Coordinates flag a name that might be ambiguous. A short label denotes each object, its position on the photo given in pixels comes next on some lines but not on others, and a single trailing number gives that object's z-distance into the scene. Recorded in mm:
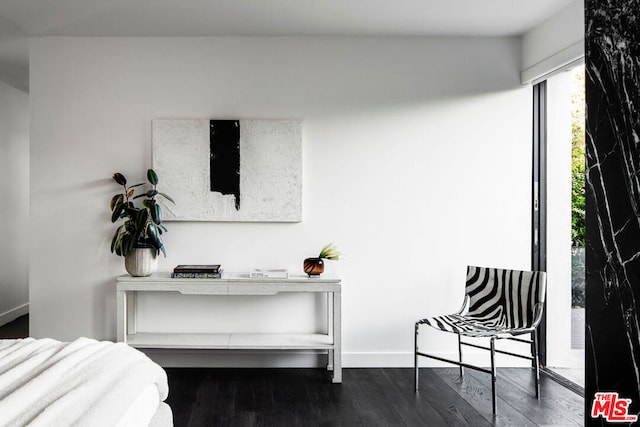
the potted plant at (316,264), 3645
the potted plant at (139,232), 3588
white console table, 3533
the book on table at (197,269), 3605
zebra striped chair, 3213
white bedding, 1499
